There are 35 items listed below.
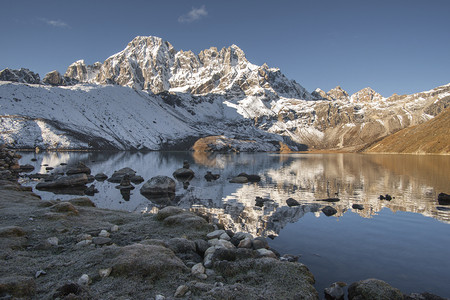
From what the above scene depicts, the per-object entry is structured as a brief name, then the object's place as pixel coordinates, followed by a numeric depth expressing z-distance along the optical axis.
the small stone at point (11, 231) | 13.71
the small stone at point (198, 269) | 10.97
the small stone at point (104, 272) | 9.98
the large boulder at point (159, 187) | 40.64
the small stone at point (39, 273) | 9.93
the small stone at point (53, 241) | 13.54
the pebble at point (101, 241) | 13.98
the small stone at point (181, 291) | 9.14
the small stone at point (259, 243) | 15.30
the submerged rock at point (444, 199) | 33.11
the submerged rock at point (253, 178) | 56.09
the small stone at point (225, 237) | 15.98
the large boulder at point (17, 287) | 8.19
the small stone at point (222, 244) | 14.40
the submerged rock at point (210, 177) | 58.74
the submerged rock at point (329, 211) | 28.11
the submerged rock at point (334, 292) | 11.59
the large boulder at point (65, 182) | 43.02
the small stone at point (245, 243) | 15.16
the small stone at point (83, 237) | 14.27
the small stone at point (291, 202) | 32.33
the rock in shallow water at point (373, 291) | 10.55
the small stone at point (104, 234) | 15.37
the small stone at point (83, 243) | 13.49
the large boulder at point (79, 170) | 56.81
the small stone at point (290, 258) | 15.08
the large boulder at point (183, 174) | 62.06
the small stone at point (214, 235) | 16.58
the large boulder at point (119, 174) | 53.81
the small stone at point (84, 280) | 9.31
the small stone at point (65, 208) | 20.22
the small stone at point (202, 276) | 10.66
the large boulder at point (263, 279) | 9.38
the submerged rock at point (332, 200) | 34.88
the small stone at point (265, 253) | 13.48
